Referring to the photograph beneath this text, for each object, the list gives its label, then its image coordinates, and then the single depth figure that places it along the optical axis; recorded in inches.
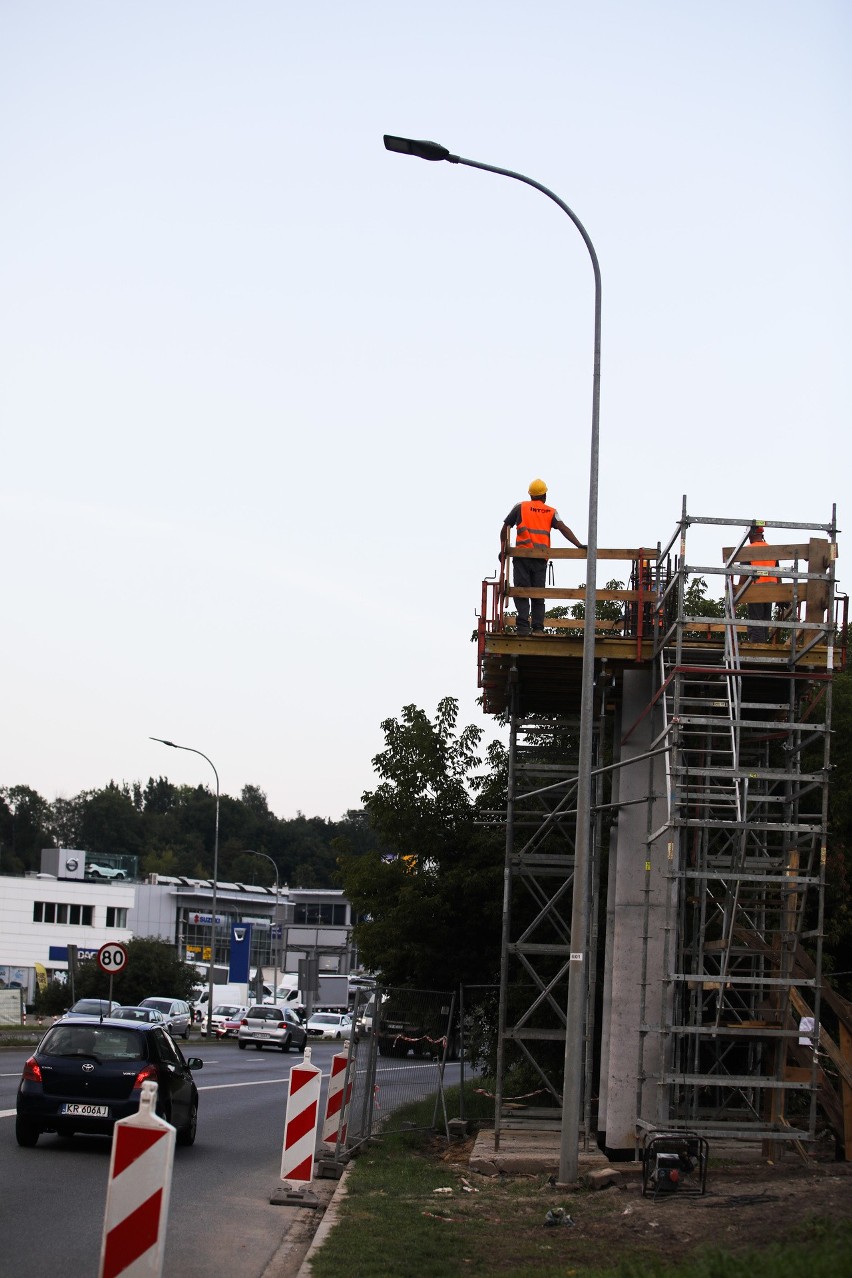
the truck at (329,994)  2736.2
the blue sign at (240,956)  2790.4
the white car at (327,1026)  2405.3
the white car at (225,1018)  2183.8
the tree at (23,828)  6417.3
